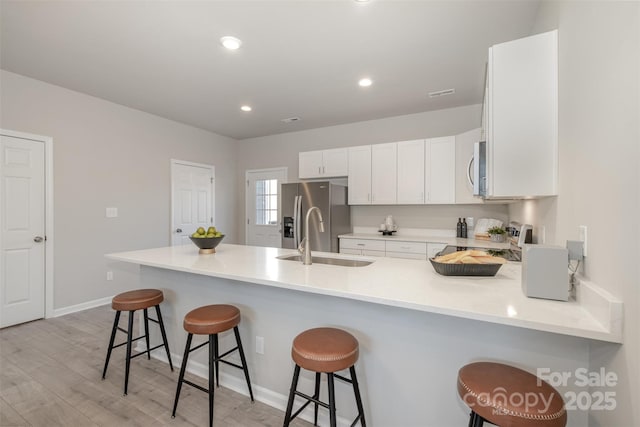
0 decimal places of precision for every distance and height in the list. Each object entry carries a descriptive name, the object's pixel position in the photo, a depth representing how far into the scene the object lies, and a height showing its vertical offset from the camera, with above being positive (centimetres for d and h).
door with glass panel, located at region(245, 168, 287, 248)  540 +10
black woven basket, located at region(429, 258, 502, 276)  147 -30
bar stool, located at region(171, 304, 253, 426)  167 -68
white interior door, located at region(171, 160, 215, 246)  466 +24
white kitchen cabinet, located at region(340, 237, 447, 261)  346 -46
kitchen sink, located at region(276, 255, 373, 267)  213 -37
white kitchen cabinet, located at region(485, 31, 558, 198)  152 +54
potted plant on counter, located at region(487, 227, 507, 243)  328 -24
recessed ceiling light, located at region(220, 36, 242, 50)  236 +144
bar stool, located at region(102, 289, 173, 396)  202 -68
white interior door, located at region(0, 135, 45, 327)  302 -21
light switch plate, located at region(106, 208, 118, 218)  382 +0
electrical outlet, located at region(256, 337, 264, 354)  190 -89
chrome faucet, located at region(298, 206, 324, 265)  190 -27
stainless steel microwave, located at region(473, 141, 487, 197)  184 +31
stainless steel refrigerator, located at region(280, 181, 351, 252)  400 +1
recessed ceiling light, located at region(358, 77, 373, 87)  309 +145
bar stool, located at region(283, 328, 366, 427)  127 -65
